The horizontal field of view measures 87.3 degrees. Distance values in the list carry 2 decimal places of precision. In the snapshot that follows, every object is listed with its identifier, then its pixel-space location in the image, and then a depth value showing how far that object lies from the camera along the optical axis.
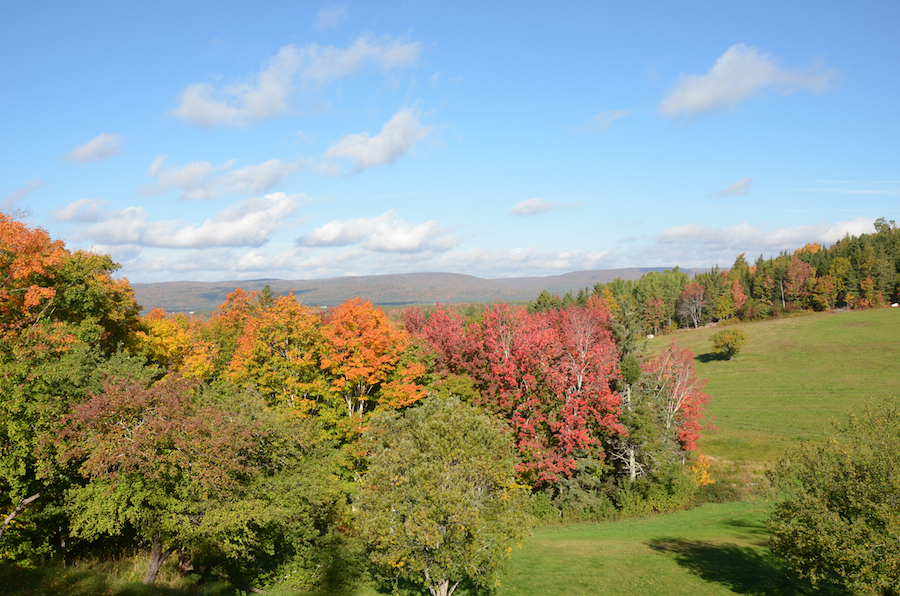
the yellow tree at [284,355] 33.66
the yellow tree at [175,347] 44.72
